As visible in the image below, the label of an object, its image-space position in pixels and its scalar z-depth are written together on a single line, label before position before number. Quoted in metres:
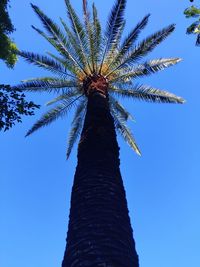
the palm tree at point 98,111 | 3.31
